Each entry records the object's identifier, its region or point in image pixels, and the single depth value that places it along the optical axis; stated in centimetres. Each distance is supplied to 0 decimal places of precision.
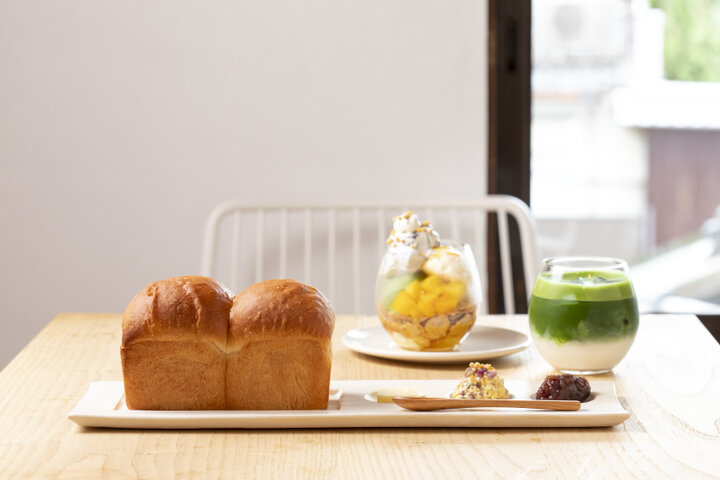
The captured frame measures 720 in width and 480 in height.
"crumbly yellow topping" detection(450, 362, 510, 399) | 104
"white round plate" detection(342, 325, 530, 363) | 118
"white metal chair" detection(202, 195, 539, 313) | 210
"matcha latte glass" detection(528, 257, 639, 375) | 113
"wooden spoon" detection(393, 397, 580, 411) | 102
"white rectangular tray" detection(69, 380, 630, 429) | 100
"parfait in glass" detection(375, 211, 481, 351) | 118
